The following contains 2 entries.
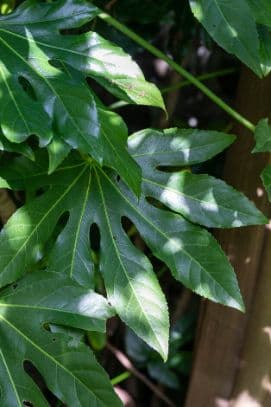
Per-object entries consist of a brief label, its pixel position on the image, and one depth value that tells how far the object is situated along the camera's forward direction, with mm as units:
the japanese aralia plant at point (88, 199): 1197
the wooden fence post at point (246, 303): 1429
